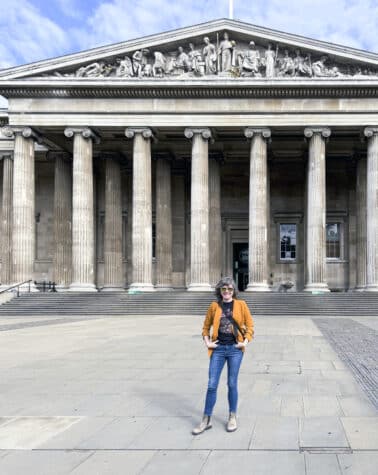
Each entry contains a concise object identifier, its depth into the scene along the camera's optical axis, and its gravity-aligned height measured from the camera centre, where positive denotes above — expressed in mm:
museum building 38062 +8326
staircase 34094 -2401
